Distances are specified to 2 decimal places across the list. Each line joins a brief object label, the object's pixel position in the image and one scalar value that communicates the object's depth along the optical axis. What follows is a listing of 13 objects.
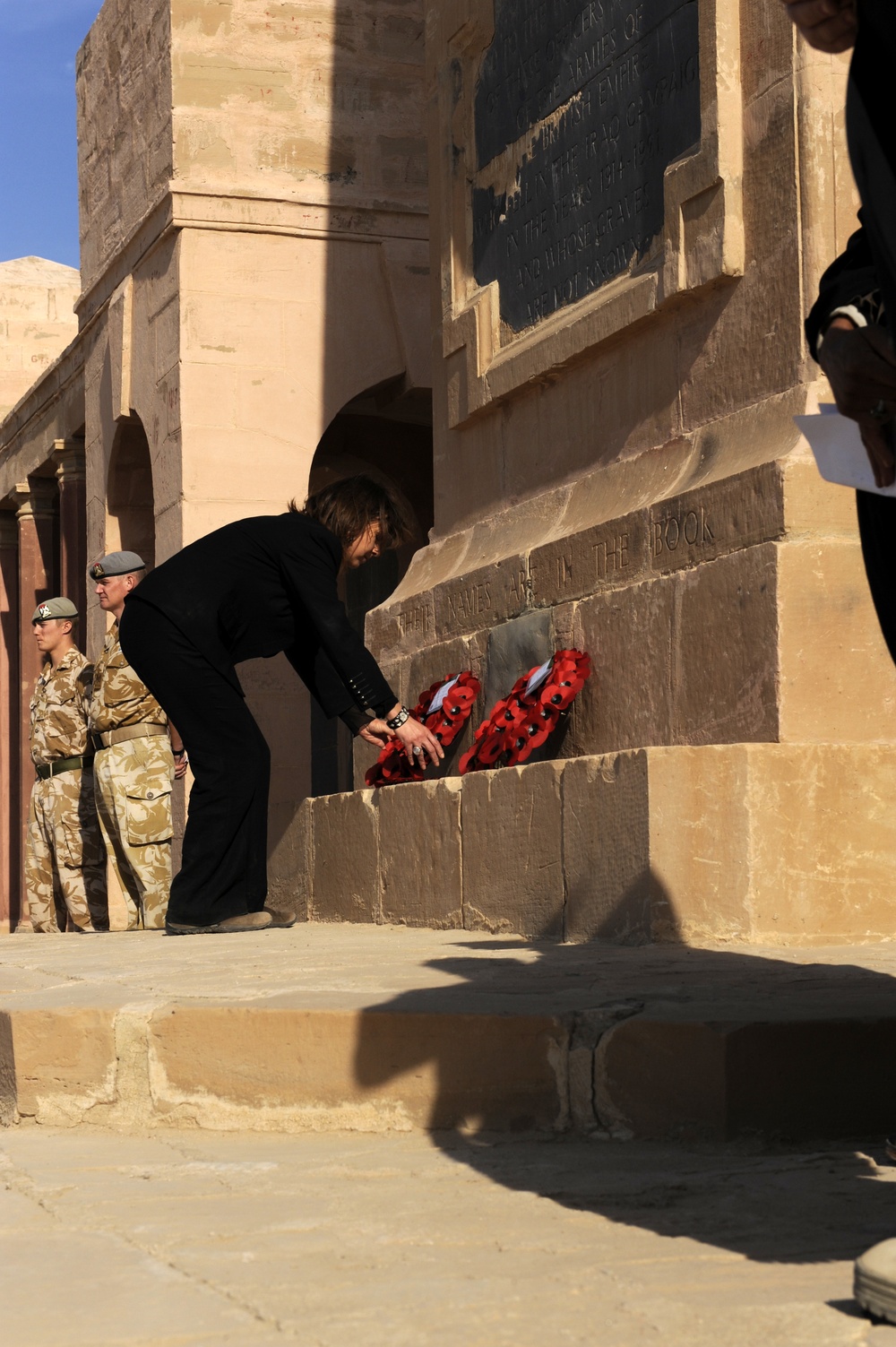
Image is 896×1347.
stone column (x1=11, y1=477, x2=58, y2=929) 16.56
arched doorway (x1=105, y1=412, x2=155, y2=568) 12.07
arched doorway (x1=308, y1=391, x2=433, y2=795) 12.34
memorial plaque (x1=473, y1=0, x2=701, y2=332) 6.22
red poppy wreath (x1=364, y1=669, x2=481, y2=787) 6.76
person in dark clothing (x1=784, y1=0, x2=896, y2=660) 2.06
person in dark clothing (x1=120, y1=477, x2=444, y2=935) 6.06
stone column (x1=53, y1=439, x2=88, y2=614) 14.55
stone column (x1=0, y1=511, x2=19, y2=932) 17.14
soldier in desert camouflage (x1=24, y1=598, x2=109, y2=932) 9.21
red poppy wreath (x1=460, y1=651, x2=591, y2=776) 5.95
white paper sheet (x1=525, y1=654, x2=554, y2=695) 6.09
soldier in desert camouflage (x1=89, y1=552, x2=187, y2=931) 8.37
